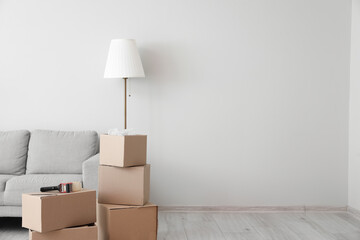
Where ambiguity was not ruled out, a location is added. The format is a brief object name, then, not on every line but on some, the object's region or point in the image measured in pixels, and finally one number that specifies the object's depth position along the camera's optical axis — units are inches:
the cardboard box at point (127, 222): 115.3
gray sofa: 145.4
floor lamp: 147.1
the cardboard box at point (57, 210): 100.2
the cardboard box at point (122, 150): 117.0
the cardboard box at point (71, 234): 101.0
